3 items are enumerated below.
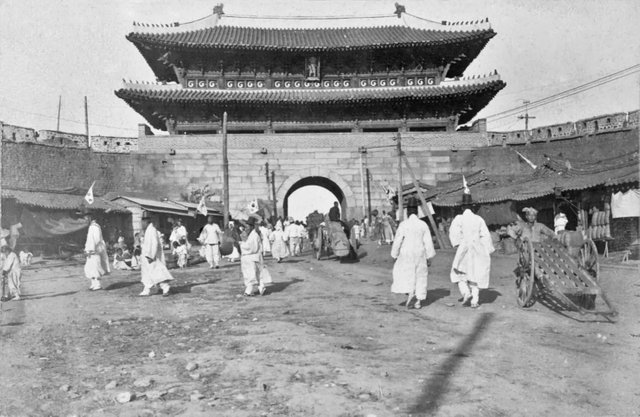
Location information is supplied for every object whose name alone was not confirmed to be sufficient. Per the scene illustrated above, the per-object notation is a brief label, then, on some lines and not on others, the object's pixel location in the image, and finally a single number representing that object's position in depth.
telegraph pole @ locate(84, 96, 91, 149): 39.46
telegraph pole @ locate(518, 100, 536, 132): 42.04
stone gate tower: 25.58
